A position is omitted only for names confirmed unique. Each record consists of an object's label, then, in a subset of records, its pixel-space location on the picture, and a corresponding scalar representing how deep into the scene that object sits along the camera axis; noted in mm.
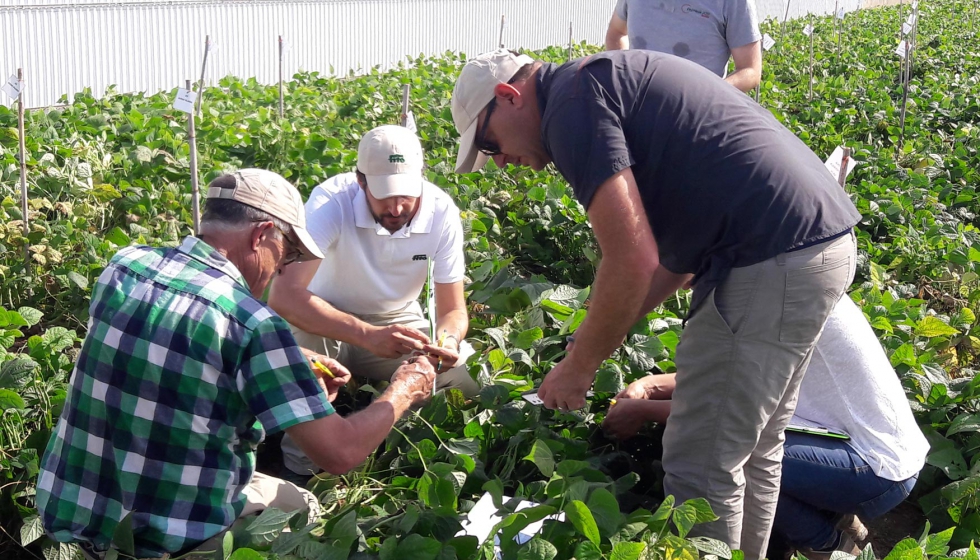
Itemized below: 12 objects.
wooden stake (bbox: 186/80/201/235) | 3655
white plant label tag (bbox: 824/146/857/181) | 3186
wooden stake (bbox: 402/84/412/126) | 4824
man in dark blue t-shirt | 2072
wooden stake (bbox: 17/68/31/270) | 3941
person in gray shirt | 3965
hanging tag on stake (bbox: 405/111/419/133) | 4281
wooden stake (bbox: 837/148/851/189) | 3519
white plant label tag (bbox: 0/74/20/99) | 4090
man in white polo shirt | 3006
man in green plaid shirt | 1893
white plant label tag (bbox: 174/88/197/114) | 3802
